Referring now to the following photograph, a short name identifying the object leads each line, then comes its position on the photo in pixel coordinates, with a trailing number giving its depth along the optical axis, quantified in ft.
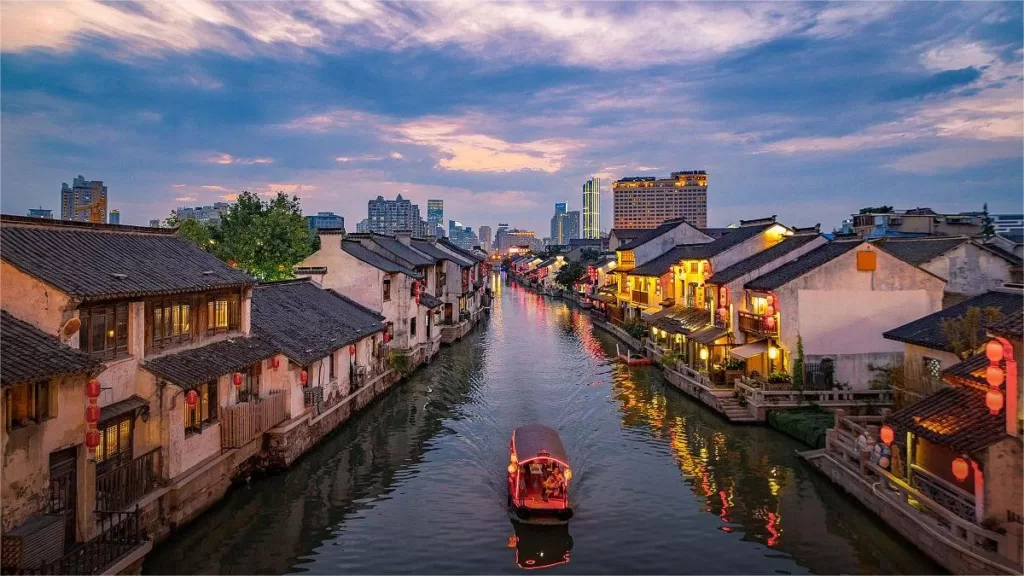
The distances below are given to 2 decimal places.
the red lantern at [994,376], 56.18
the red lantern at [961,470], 57.11
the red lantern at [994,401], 56.49
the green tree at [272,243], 171.83
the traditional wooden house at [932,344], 84.28
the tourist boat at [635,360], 173.06
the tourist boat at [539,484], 70.44
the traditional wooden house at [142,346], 54.90
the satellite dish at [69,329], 53.21
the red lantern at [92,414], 52.54
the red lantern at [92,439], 52.47
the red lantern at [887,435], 70.28
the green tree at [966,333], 78.07
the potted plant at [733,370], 124.98
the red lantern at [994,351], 55.98
